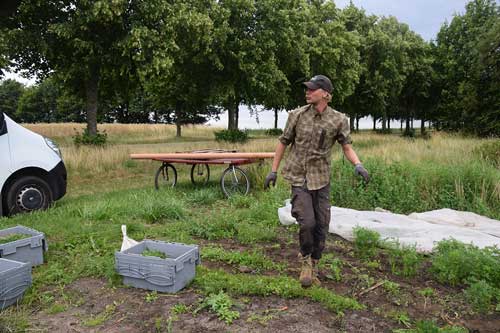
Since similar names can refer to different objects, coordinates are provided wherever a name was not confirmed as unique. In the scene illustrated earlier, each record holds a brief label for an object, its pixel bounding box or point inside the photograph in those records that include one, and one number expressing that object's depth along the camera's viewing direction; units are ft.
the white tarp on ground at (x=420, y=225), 17.52
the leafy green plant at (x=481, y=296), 11.48
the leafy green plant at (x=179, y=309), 11.27
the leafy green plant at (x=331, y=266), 13.93
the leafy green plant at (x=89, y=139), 53.21
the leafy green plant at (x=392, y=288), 12.71
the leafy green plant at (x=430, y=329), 9.83
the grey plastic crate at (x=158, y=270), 12.34
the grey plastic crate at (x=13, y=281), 11.82
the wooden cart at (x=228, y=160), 29.35
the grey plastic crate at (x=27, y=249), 14.38
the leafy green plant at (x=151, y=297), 12.14
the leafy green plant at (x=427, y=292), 12.67
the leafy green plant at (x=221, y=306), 10.89
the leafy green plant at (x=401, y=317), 10.85
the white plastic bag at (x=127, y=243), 14.38
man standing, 13.32
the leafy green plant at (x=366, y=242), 16.17
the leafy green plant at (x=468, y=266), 12.89
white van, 22.50
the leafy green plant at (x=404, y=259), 14.36
